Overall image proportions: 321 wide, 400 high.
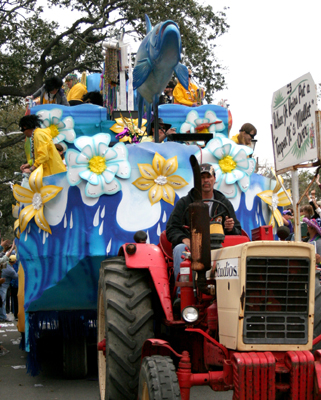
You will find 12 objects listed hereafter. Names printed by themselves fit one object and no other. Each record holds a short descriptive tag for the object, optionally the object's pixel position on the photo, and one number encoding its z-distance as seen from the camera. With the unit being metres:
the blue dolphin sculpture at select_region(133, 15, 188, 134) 6.97
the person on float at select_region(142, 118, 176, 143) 8.32
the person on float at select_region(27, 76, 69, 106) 9.49
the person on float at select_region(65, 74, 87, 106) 11.77
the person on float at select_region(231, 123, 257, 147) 8.70
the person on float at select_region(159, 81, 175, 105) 11.48
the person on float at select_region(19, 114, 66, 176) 7.58
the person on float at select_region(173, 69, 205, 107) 10.98
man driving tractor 4.77
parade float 6.65
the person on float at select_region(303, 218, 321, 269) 8.16
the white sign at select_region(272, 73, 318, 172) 5.05
